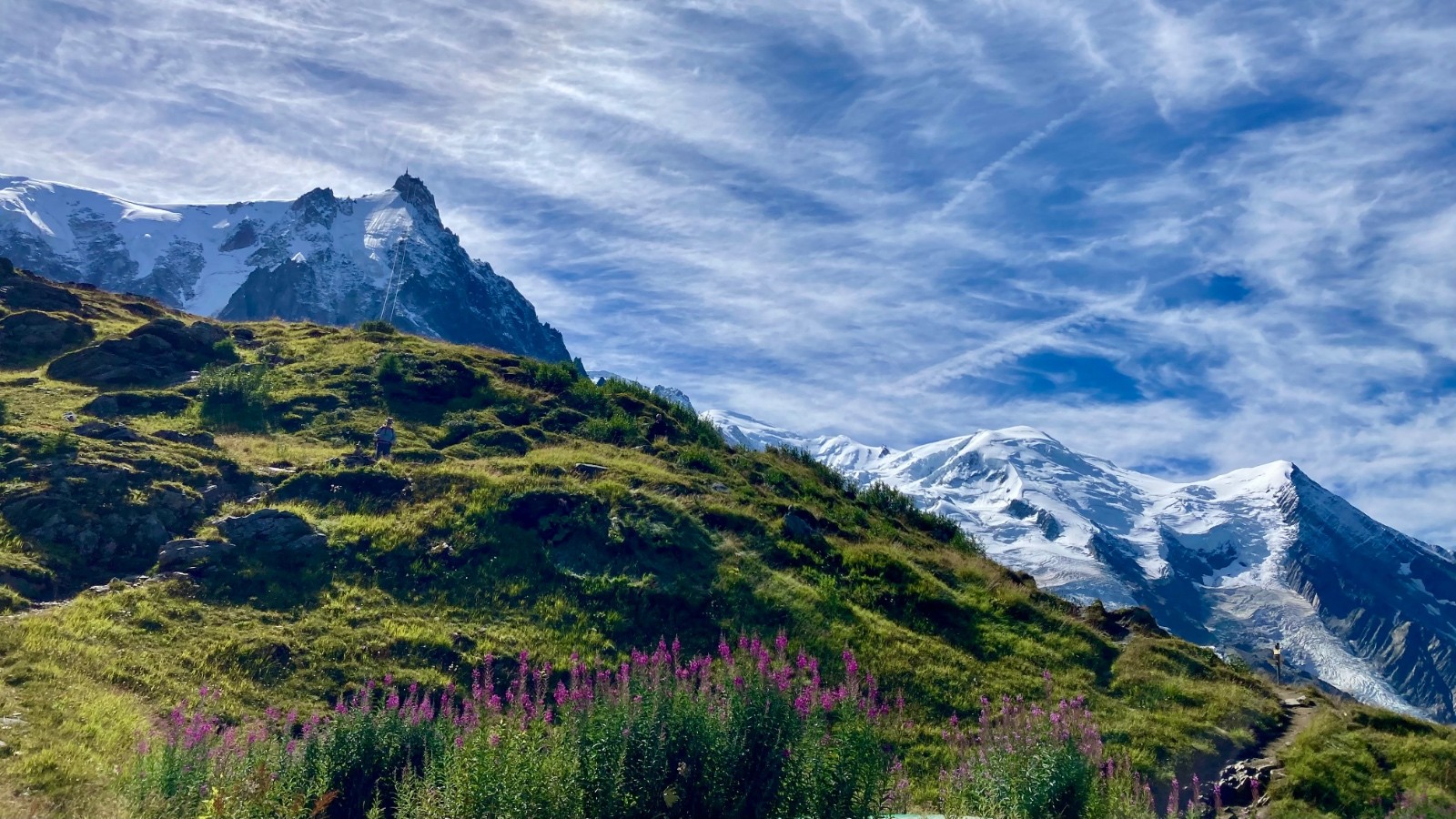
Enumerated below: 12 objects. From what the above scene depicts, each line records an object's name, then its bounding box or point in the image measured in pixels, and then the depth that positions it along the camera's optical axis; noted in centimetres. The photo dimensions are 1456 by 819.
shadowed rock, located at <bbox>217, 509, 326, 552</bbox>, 2528
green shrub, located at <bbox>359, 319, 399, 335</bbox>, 5362
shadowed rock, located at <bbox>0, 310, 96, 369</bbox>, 4012
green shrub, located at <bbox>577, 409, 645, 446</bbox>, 4018
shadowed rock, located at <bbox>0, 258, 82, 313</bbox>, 4666
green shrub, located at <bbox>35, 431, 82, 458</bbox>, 2720
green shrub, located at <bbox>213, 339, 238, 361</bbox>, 4344
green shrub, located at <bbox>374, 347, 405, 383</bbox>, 4316
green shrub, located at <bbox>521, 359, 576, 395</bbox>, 4616
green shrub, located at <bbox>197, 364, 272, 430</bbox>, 3550
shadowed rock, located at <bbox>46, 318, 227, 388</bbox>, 3784
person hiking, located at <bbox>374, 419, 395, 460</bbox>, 3338
